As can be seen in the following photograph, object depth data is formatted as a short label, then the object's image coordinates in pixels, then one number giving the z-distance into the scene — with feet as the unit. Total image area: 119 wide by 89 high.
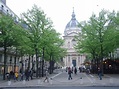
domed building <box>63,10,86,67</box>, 348.74
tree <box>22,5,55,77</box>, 92.31
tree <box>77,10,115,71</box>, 97.70
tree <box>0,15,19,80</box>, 84.35
